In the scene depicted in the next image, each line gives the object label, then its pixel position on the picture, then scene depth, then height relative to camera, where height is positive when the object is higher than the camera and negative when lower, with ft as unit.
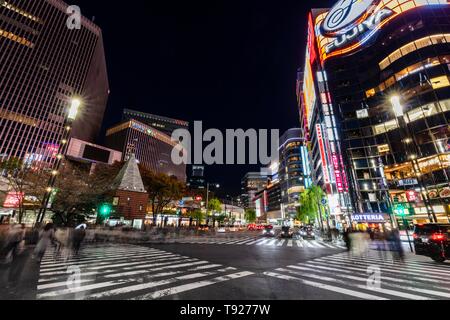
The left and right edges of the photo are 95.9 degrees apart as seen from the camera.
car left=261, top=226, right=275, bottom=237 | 107.55 -3.81
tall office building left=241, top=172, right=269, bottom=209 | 623.48 +97.37
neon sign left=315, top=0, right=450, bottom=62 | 121.08 +131.06
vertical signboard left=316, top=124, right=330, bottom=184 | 136.70 +47.57
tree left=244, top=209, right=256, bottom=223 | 371.35 +14.98
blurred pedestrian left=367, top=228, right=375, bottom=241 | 69.34 -3.26
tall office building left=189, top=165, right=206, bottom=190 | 551.39 +123.27
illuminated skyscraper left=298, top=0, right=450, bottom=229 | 91.50 +69.72
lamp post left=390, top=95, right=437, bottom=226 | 38.55 +20.56
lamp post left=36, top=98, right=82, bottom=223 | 33.24 +16.52
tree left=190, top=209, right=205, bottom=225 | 200.02 +8.44
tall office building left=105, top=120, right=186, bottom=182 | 366.43 +145.62
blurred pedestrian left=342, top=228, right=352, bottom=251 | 53.98 -4.00
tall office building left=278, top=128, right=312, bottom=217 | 318.24 +83.31
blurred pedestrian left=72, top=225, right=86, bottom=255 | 38.68 -2.63
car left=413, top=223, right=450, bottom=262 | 32.59 -2.35
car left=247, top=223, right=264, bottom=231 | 210.61 -2.58
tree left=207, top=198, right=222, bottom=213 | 205.46 +18.21
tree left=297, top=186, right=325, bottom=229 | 145.16 +17.54
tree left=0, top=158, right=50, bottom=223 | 71.34 +15.15
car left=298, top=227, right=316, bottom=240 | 100.90 -4.94
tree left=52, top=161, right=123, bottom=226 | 69.21 +9.37
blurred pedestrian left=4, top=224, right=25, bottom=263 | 28.63 -2.87
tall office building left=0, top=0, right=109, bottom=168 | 196.13 +153.45
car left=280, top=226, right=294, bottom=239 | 102.63 -3.97
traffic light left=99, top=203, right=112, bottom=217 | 61.26 +4.06
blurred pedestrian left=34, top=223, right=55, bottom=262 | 28.05 -2.65
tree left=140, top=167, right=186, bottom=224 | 127.65 +23.20
